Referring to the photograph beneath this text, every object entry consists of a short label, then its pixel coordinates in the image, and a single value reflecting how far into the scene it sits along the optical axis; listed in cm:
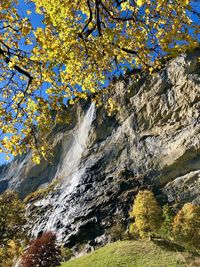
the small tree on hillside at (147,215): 3188
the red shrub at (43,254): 2543
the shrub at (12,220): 1884
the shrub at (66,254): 3940
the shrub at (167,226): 3303
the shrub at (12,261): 3755
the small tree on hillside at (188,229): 2750
